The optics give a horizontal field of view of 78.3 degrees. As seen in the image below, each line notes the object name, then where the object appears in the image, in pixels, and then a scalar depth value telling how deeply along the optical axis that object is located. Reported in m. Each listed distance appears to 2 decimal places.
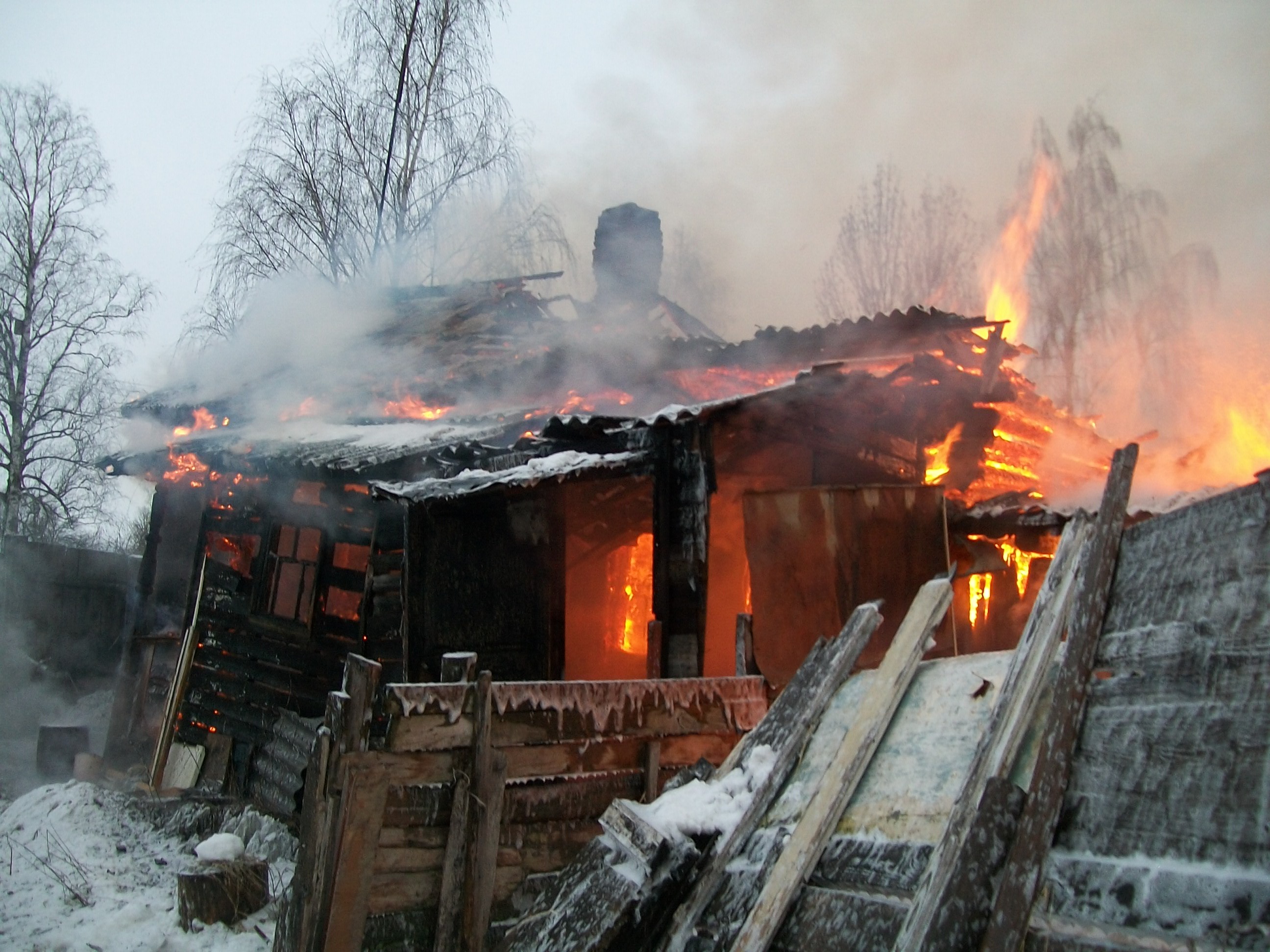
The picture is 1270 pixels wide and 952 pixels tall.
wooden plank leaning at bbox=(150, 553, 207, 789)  13.39
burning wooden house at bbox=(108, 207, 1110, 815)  8.52
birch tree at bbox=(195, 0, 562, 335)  21.25
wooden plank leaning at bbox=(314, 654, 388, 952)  4.00
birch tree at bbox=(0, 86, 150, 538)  22.67
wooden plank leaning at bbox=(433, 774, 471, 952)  4.22
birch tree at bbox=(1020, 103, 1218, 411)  26.62
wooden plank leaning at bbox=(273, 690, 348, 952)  4.09
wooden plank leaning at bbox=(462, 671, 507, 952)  4.31
